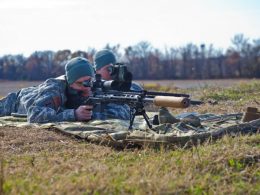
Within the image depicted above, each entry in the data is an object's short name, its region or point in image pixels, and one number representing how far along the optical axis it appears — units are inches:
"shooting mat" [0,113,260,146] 201.2
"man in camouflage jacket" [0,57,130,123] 279.1
